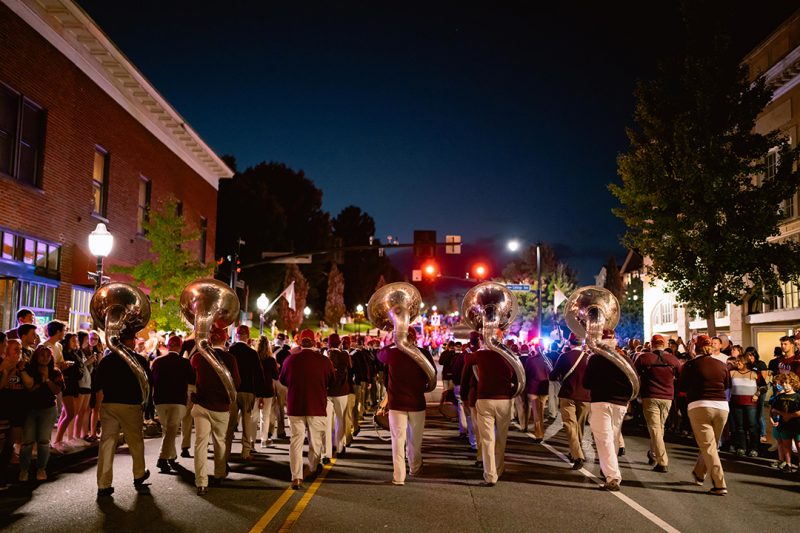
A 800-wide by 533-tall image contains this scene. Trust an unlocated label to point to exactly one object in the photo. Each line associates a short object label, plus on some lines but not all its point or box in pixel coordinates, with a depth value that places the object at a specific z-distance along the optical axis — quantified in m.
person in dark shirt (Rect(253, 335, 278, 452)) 12.88
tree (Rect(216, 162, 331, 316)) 53.88
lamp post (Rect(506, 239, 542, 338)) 30.31
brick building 16.98
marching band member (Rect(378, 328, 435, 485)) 9.42
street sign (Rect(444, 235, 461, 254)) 27.14
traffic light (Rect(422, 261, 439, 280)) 28.53
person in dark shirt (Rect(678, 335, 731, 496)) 9.05
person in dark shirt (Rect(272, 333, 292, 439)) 13.88
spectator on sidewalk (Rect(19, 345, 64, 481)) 9.22
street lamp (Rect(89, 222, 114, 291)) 14.05
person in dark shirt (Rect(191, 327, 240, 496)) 8.69
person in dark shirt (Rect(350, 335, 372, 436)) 13.93
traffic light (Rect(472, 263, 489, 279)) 29.81
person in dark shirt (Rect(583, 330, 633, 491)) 9.29
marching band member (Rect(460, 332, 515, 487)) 9.44
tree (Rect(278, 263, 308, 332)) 53.69
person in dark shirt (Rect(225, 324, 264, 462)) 10.96
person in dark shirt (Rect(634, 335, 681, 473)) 10.62
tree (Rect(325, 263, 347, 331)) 73.00
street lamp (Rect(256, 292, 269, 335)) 28.82
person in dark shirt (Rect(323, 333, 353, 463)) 11.57
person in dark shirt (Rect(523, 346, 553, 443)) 14.23
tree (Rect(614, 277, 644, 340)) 72.25
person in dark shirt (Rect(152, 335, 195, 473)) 10.09
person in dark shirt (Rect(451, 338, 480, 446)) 12.70
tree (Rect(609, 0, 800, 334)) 21.62
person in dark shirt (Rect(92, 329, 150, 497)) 8.55
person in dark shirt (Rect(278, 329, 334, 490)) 9.39
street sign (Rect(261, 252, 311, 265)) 26.96
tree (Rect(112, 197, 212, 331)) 21.52
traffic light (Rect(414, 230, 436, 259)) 25.70
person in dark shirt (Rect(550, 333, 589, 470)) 11.30
